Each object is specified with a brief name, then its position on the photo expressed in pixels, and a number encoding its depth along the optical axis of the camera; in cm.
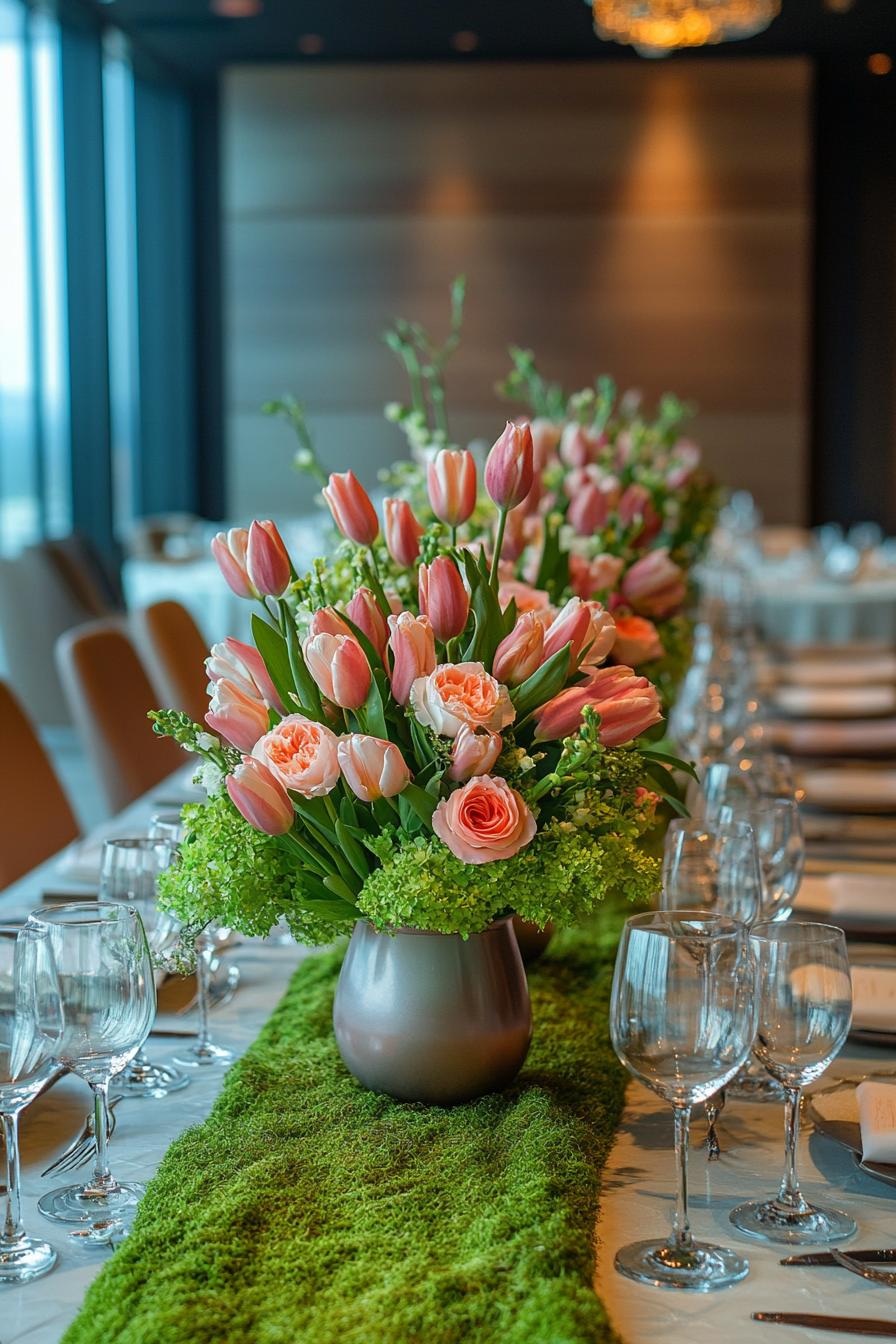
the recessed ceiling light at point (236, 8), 823
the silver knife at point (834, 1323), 99
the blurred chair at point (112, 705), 286
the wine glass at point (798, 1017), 109
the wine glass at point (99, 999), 107
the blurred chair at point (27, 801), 243
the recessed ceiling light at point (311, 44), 895
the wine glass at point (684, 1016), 103
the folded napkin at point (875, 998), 147
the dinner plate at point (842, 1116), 118
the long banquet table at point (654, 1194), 100
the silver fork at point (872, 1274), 105
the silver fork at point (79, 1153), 121
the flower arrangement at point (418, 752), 116
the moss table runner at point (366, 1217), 96
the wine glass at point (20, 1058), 105
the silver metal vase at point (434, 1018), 126
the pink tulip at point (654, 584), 213
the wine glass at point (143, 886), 138
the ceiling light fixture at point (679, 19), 649
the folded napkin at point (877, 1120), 118
